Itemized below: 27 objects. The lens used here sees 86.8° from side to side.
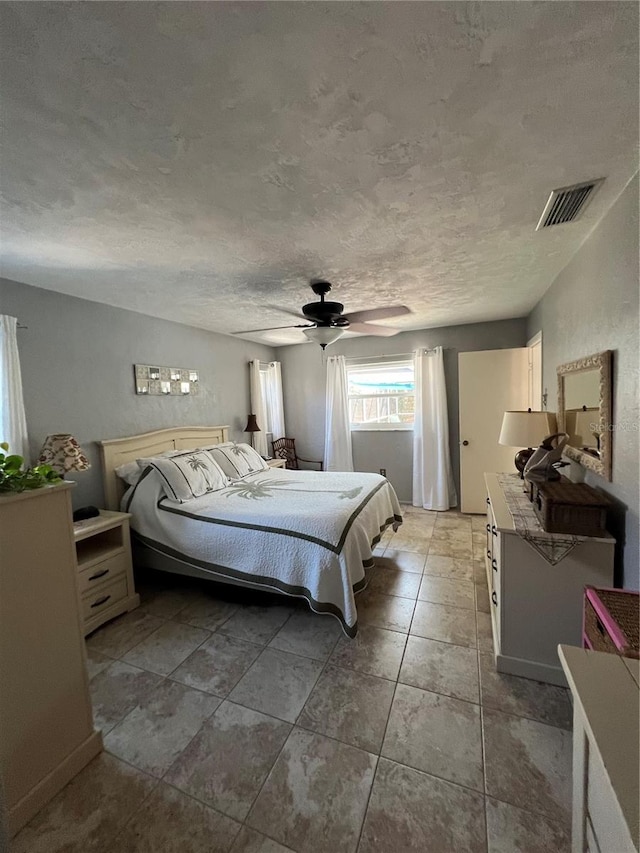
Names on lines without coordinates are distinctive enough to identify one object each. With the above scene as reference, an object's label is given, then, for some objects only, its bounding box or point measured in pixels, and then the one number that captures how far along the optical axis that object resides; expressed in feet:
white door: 12.83
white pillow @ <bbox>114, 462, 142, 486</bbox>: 9.59
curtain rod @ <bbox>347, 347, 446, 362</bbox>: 14.92
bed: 6.97
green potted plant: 4.05
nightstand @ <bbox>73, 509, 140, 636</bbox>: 7.43
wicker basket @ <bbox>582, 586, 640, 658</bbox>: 3.46
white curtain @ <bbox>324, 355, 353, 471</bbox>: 16.19
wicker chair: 17.03
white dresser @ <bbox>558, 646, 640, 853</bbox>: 1.79
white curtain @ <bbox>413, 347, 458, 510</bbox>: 14.26
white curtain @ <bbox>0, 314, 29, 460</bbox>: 7.41
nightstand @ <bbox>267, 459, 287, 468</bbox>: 14.45
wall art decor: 10.70
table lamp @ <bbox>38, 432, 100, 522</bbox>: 7.46
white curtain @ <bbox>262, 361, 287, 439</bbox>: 16.62
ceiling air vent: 4.81
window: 15.66
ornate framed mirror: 5.40
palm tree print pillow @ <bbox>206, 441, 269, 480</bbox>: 11.35
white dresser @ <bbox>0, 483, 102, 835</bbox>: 3.95
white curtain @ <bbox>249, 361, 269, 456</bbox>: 15.53
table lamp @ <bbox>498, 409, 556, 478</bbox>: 7.82
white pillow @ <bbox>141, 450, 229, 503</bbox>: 9.05
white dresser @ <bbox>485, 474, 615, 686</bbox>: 5.50
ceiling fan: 8.16
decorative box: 5.23
